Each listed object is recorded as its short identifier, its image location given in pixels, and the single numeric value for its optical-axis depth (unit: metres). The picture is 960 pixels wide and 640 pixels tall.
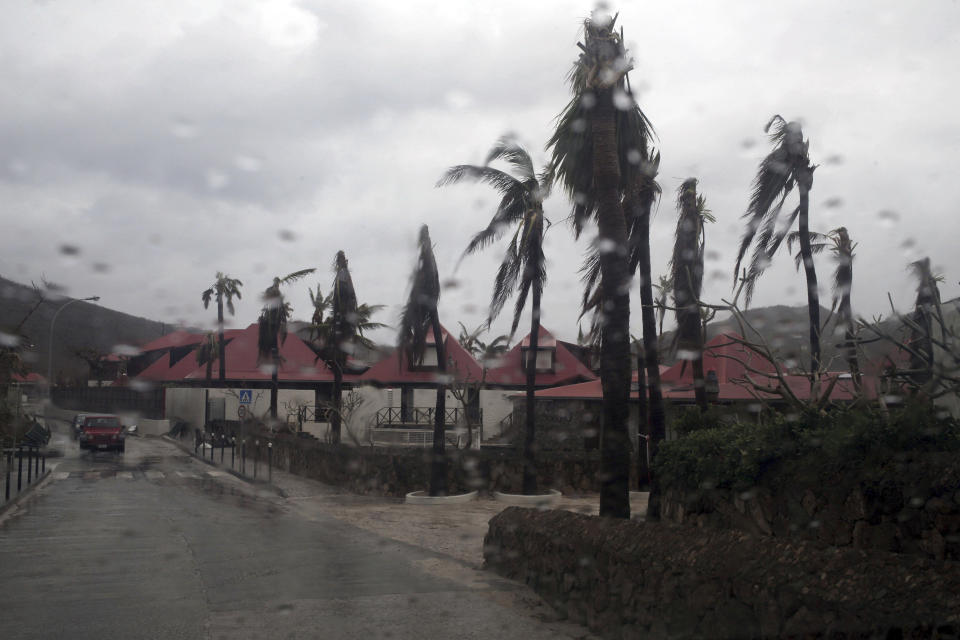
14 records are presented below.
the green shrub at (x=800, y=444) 6.70
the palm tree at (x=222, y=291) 51.06
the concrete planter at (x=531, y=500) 21.67
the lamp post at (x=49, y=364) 36.19
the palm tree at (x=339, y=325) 29.67
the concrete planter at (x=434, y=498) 21.75
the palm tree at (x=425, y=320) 21.94
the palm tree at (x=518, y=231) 20.27
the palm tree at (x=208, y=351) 43.97
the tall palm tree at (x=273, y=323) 36.34
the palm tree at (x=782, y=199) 16.61
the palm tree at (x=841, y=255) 18.58
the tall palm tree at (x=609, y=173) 11.15
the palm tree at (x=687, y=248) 18.14
